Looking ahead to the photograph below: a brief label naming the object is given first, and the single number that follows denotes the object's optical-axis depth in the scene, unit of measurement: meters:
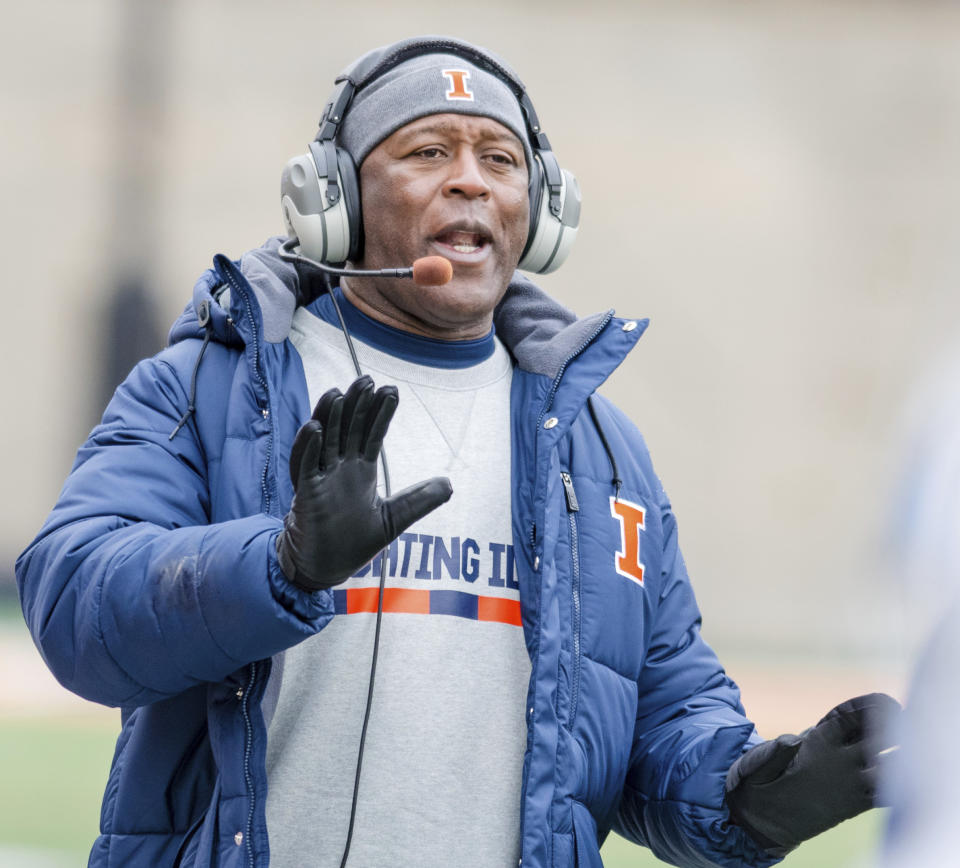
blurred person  6.12
